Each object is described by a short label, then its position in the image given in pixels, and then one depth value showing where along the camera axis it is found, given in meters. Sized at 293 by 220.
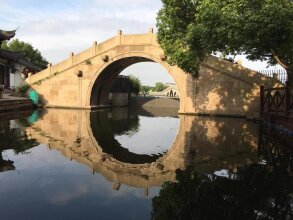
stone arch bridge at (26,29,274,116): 18.27
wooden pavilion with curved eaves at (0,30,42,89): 27.00
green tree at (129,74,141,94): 35.14
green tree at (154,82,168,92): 86.11
